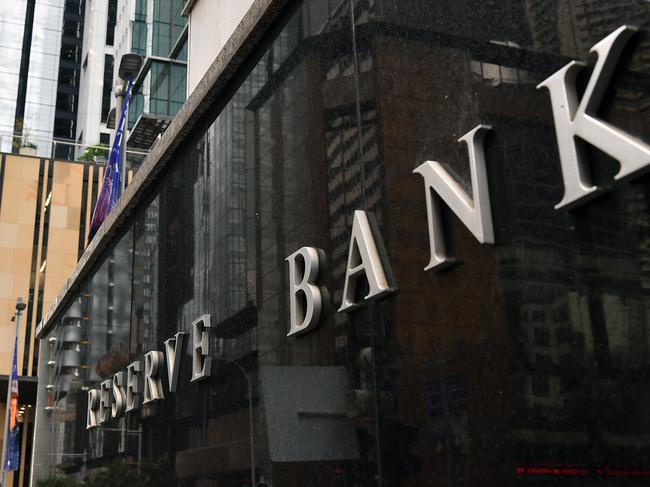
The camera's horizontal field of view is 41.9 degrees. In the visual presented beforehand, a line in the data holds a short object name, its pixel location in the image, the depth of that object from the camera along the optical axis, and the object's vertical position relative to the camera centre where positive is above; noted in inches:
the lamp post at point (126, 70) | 641.0 +313.6
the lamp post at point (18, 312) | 1350.1 +315.8
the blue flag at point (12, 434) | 961.1 +82.0
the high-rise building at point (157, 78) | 1390.3 +682.2
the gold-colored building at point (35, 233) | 1879.9 +588.0
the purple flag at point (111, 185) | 537.0 +194.3
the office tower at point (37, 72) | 3624.5 +1822.8
